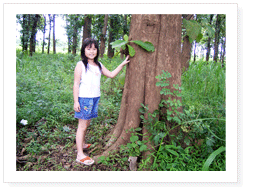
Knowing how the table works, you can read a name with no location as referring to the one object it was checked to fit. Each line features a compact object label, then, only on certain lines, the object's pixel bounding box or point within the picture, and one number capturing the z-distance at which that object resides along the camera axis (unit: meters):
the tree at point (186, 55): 3.64
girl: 2.11
